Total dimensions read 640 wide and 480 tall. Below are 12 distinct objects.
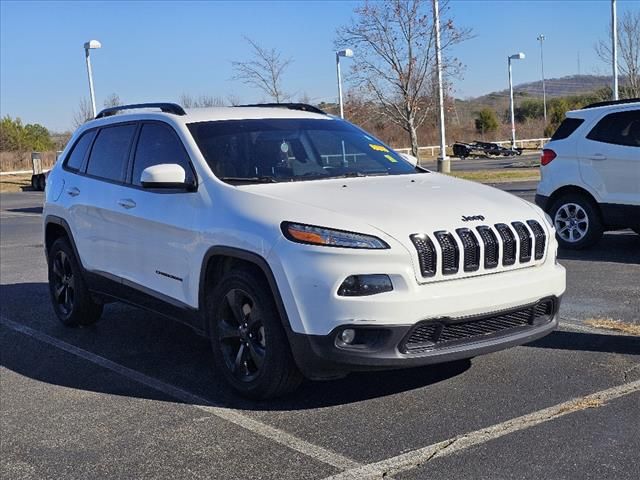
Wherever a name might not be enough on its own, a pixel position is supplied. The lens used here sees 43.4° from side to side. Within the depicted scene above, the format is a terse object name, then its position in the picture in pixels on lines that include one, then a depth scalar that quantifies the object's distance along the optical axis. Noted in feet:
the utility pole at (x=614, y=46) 74.69
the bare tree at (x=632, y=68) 90.89
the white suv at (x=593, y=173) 30.53
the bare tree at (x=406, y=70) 74.28
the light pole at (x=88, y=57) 90.68
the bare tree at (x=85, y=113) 142.49
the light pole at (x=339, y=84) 88.56
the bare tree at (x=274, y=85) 90.99
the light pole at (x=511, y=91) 146.88
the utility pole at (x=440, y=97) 72.13
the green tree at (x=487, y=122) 208.54
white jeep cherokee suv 13.71
